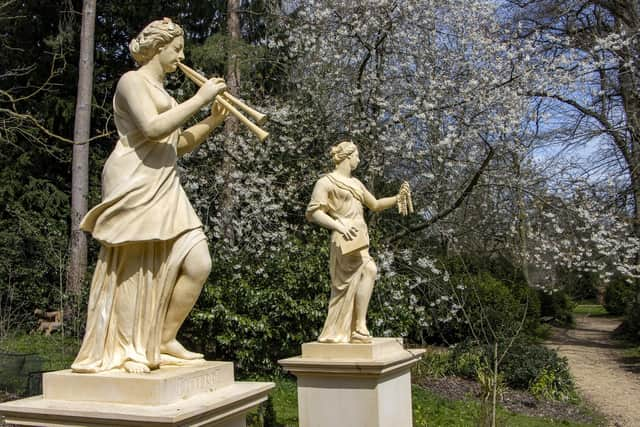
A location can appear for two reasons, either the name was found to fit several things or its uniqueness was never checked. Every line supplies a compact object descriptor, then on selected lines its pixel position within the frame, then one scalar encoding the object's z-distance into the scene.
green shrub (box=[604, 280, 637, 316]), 20.23
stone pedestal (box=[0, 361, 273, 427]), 3.04
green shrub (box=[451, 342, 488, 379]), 11.52
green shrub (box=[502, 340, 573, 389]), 10.97
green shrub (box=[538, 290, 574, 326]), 21.38
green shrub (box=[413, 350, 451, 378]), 11.69
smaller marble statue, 6.58
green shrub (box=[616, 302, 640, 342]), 16.73
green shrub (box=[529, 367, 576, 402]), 10.59
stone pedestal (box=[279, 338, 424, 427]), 6.22
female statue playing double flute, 3.43
